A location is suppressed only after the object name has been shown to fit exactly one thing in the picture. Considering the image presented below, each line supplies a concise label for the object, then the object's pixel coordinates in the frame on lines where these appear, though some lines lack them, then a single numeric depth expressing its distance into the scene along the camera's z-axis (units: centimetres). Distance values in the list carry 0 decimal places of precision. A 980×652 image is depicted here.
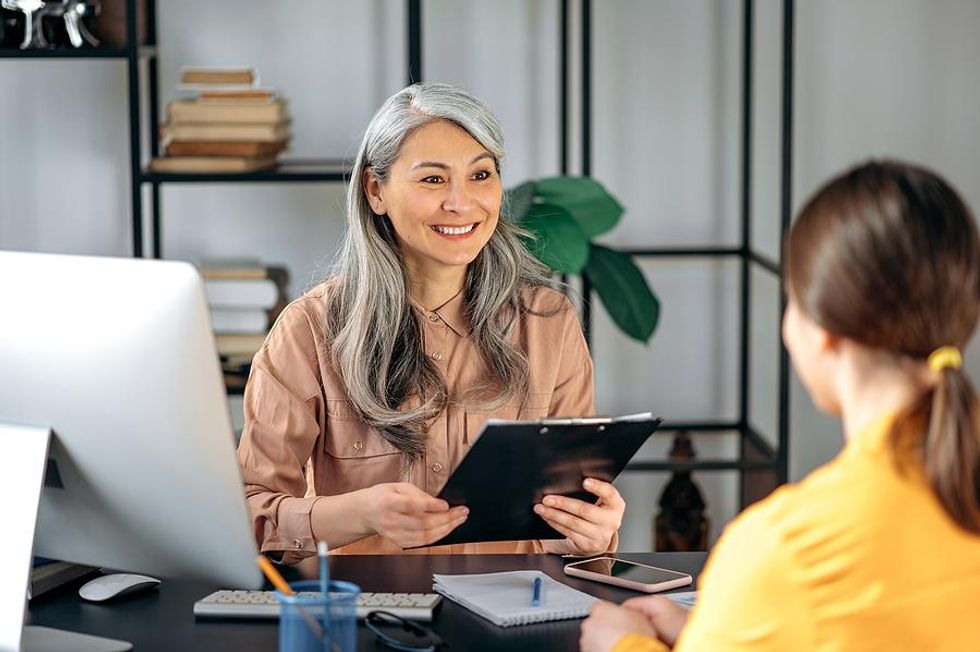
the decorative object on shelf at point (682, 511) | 442
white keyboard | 268
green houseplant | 399
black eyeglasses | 260
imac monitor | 244
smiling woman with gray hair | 312
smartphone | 280
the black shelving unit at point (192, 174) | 403
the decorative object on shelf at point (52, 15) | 407
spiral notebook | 268
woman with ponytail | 221
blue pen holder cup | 243
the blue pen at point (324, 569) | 236
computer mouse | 274
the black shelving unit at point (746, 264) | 414
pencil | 243
